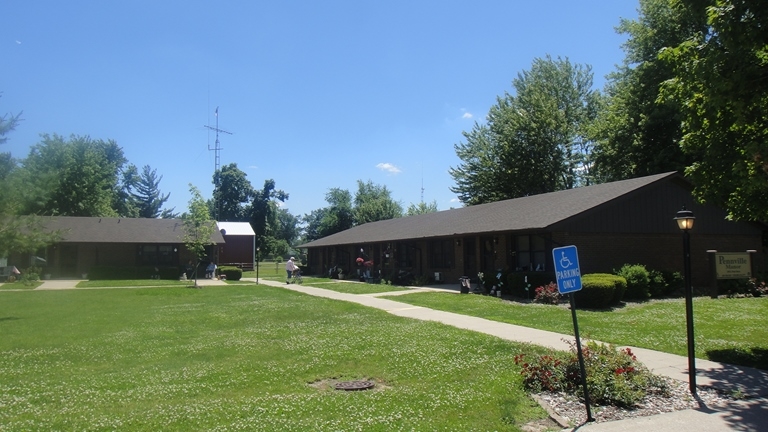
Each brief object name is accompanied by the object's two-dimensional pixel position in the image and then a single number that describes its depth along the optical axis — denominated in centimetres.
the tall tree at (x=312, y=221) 10537
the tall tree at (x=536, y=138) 4678
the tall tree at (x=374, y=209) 7512
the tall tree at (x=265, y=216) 8800
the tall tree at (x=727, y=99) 788
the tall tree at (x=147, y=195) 9262
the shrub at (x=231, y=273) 4128
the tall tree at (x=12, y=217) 1642
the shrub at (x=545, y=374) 729
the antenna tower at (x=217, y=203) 8969
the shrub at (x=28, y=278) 1895
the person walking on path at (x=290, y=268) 3487
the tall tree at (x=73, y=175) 5999
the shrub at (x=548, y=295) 1797
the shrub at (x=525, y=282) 1923
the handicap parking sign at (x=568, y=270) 623
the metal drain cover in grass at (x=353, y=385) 734
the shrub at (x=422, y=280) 2792
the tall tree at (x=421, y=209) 8542
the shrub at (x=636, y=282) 1886
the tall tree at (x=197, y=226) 3359
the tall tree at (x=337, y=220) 7956
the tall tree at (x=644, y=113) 3169
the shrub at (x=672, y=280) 2019
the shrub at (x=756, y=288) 1986
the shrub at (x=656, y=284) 1956
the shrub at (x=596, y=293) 1669
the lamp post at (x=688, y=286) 720
